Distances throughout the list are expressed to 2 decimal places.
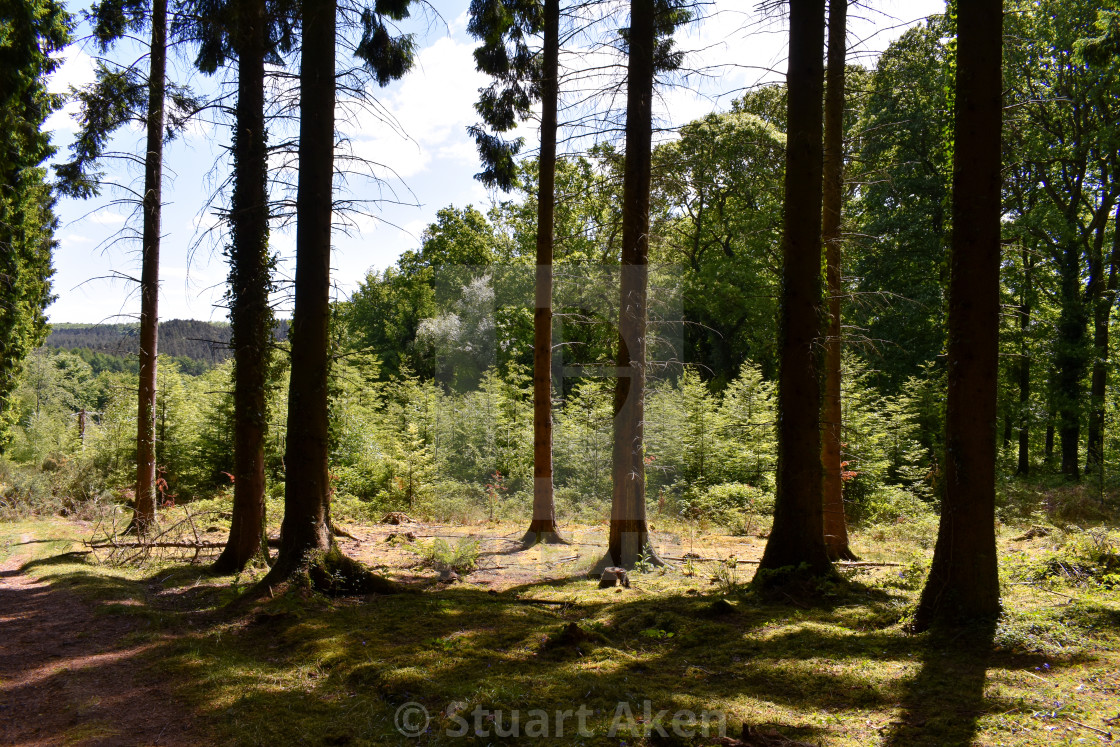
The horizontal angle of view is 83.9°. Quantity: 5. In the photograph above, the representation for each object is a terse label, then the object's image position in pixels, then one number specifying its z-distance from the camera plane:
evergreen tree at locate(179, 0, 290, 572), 7.88
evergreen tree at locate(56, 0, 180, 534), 10.21
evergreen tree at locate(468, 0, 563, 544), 10.54
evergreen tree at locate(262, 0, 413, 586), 6.50
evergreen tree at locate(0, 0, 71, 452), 11.25
